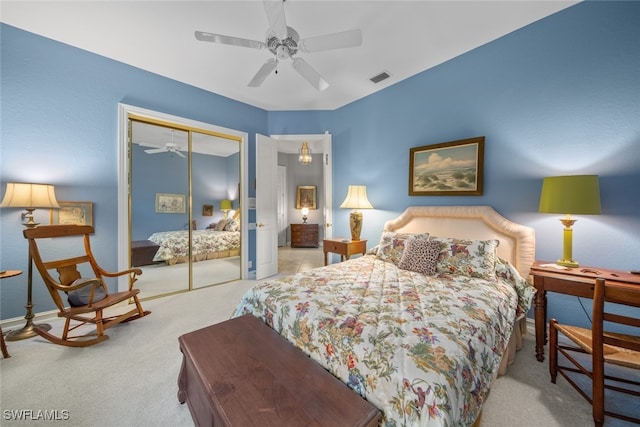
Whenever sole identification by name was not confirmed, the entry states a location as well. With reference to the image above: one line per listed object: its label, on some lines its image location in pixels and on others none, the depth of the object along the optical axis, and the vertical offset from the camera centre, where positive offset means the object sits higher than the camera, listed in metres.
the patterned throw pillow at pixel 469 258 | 2.20 -0.44
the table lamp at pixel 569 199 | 1.86 +0.10
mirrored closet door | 3.28 +0.03
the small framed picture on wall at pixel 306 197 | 7.65 +0.44
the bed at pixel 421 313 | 1.03 -0.63
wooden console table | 1.75 -0.53
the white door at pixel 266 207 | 4.14 +0.07
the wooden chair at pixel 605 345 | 1.28 -0.74
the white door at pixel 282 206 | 7.49 +0.16
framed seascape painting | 2.77 +0.53
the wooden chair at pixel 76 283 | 2.12 -0.68
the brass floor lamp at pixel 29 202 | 2.23 +0.08
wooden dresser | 7.34 -0.73
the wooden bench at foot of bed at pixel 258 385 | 0.96 -0.81
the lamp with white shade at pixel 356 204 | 3.68 +0.11
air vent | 3.27 +1.85
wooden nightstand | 3.62 -0.55
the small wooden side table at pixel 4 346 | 1.99 -1.12
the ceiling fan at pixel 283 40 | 1.81 +1.43
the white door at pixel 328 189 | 4.38 +0.41
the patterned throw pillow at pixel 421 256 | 2.35 -0.45
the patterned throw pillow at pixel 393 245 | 2.71 -0.40
